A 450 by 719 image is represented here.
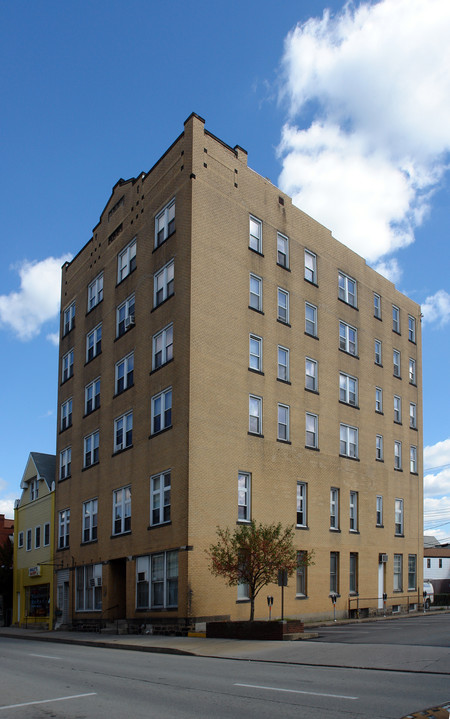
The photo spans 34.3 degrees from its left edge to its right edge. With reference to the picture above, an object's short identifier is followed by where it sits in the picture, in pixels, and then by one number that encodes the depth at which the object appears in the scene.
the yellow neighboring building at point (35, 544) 43.09
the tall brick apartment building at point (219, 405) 28.88
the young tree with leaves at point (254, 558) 24.62
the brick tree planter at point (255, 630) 22.22
